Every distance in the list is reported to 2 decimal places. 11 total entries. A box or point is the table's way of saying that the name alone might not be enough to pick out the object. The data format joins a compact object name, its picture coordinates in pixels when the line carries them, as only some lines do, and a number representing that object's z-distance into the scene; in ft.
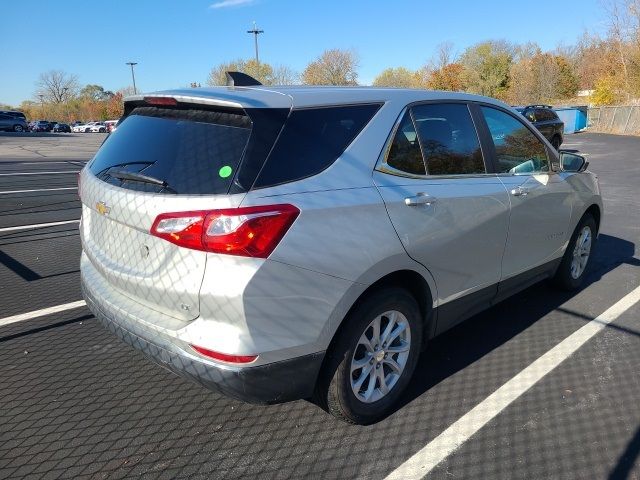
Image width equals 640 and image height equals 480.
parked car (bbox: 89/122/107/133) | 210.51
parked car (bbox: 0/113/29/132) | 153.79
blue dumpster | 111.75
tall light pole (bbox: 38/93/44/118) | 323.57
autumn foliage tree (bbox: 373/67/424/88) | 223.08
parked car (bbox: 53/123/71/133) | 200.95
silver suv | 7.06
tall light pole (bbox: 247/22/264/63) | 138.92
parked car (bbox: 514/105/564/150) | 59.93
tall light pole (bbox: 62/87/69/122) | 333.17
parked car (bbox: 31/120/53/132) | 186.99
